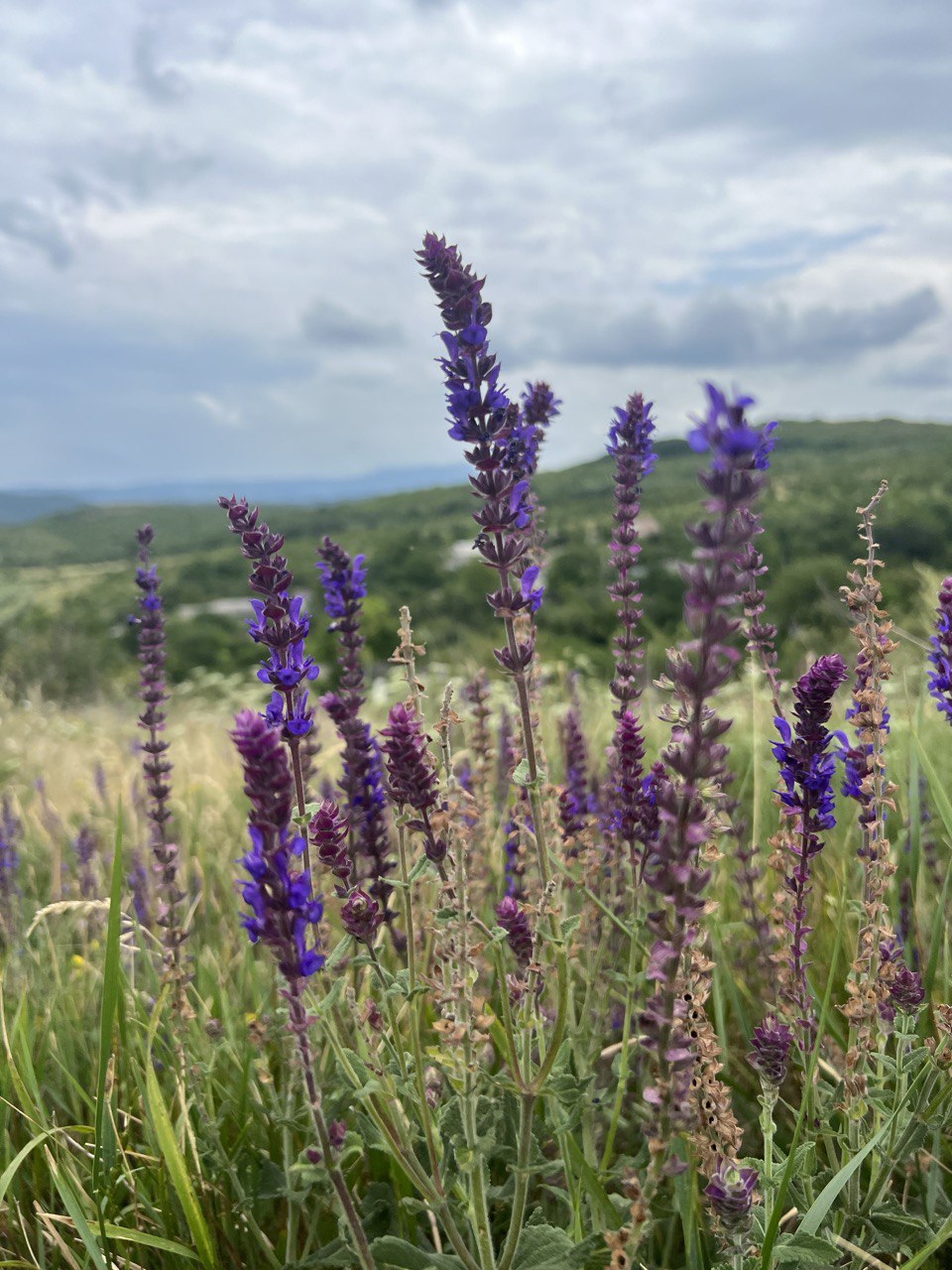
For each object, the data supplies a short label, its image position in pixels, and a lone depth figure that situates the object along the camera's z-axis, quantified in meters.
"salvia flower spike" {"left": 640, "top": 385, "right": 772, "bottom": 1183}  0.24
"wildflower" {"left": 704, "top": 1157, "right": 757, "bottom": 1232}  0.32
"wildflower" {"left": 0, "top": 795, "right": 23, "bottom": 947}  0.95
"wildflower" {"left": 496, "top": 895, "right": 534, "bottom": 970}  0.44
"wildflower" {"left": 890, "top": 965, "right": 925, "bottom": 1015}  0.42
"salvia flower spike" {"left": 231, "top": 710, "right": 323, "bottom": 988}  0.28
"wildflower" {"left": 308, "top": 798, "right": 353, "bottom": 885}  0.37
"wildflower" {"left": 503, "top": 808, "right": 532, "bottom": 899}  0.51
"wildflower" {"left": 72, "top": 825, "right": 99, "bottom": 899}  0.92
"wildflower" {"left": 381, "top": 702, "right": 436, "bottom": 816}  0.37
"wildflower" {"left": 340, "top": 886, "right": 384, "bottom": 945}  0.38
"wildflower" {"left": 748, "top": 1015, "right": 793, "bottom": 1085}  0.38
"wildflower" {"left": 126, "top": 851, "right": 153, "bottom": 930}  0.88
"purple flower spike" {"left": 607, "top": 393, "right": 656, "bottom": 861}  0.50
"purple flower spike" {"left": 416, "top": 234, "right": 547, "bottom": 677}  0.39
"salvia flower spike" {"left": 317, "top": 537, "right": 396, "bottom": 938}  0.48
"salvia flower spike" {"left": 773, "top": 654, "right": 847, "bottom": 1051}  0.39
